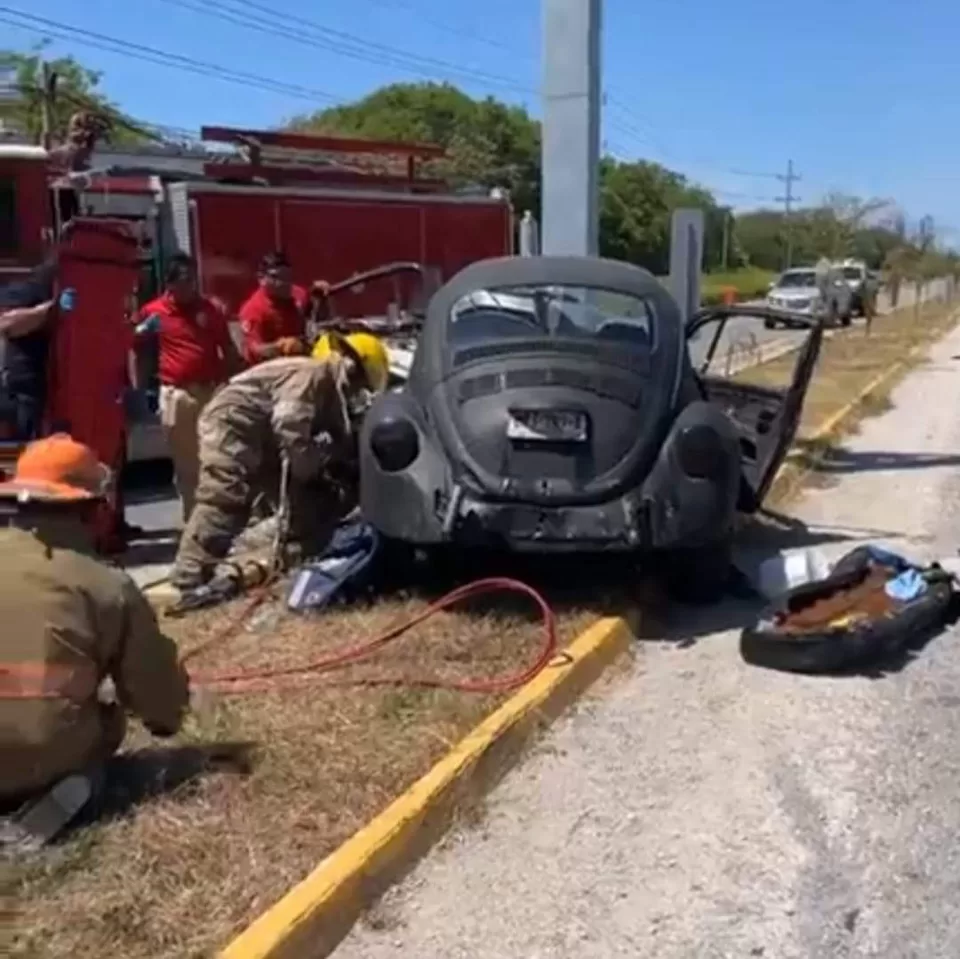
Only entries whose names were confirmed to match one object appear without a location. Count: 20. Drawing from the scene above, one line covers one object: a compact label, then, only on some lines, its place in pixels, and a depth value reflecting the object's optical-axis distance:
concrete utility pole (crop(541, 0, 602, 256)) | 13.24
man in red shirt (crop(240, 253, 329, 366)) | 10.28
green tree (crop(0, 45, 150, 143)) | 17.89
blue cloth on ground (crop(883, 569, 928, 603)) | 7.70
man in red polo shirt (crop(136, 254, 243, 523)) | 9.74
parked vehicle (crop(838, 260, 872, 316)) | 46.52
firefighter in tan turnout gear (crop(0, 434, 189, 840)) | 4.63
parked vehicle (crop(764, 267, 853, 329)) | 36.19
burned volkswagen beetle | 7.47
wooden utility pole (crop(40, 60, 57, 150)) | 15.00
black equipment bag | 7.11
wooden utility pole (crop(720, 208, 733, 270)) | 91.12
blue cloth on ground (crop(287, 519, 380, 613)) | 7.80
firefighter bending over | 8.28
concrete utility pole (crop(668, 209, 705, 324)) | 13.74
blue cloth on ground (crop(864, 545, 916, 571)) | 8.06
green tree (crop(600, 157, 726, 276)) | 69.62
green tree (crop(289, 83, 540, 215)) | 62.56
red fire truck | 9.71
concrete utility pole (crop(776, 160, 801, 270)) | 86.94
